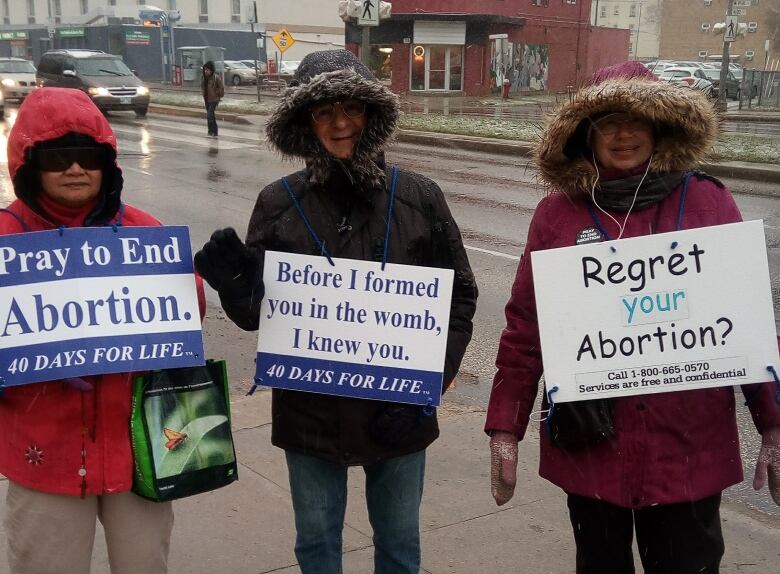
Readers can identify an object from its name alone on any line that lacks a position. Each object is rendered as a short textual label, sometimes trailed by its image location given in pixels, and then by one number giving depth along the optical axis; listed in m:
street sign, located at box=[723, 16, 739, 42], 22.56
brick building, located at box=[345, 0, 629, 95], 38.94
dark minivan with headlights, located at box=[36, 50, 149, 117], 26.23
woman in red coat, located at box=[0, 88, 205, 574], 2.41
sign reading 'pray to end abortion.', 2.47
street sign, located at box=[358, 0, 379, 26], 18.58
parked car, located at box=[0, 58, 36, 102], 30.27
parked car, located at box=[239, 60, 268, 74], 51.79
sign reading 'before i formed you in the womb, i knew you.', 2.67
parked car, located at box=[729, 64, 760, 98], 31.58
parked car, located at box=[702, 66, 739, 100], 36.72
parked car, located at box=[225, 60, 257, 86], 49.50
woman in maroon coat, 2.34
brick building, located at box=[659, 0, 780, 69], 83.19
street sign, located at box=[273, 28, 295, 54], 29.06
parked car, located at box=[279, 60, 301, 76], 47.64
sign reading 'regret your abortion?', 2.38
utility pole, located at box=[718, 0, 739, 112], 21.89
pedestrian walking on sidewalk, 21.55
